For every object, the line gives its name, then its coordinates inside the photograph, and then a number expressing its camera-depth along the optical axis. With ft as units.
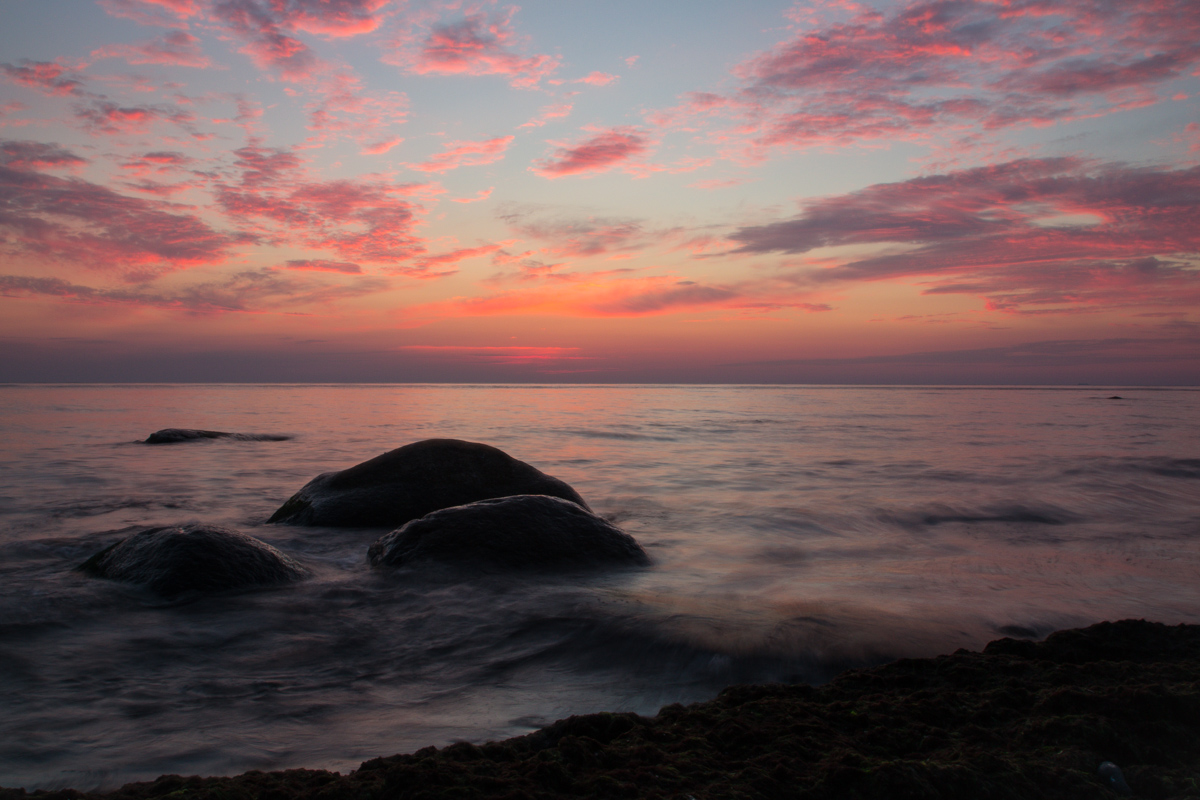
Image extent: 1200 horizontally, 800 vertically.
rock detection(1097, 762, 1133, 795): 5.84
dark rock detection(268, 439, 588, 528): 20.21
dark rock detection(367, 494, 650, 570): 15.26
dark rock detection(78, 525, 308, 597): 13.19
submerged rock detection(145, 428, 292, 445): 44.98
